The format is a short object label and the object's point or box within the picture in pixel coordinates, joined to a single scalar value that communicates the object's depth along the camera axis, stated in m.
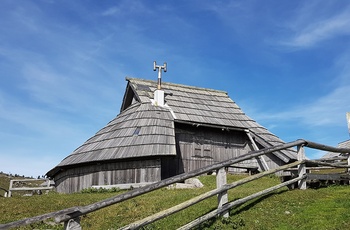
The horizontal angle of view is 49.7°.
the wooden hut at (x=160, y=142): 21.55
